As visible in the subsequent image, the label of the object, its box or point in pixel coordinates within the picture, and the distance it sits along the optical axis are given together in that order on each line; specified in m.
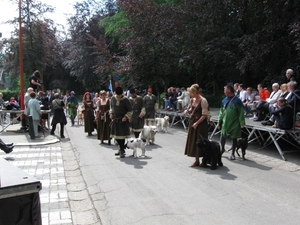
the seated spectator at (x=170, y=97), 19.08
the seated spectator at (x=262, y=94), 12.52
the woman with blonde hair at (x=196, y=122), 7.39
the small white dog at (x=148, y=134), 11.05
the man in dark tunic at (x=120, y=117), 8.88
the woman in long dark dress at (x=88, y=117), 13.69
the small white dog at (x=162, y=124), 14.54
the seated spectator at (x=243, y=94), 14.15
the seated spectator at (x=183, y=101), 16.69
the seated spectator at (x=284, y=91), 9.68
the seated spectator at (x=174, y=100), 18.42
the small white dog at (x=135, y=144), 8.89
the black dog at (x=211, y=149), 7.24
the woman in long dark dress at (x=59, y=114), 13.05
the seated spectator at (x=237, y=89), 14.97
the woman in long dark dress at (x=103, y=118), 11.32
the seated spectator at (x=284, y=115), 8.42
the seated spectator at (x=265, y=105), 10.89
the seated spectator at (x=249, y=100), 13.40
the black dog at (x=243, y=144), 8.33
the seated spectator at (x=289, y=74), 9.92
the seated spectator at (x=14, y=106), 15.32
